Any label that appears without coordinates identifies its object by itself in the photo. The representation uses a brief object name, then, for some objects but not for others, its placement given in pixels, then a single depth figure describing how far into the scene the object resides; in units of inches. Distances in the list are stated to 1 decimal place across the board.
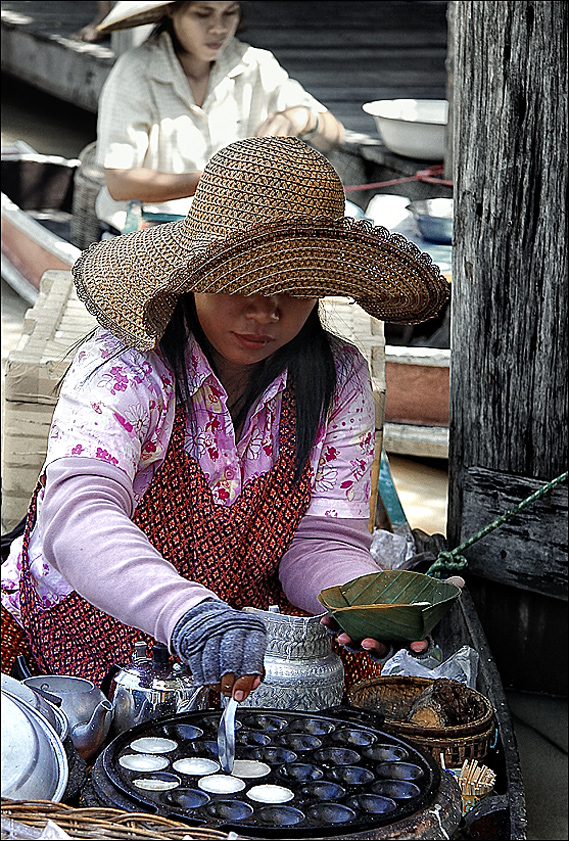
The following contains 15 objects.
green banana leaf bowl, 113.9
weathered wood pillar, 138.4
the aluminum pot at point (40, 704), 109.7
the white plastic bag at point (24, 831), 100.5
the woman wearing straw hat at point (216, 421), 115.3
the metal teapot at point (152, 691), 114.6
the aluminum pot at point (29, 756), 104.2
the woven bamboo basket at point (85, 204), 219.0
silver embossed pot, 115.3
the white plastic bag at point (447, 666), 130.2
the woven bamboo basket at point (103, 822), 101.6
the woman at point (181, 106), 182.1
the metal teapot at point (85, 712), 114.4
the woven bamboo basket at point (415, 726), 117.3
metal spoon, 107.1
